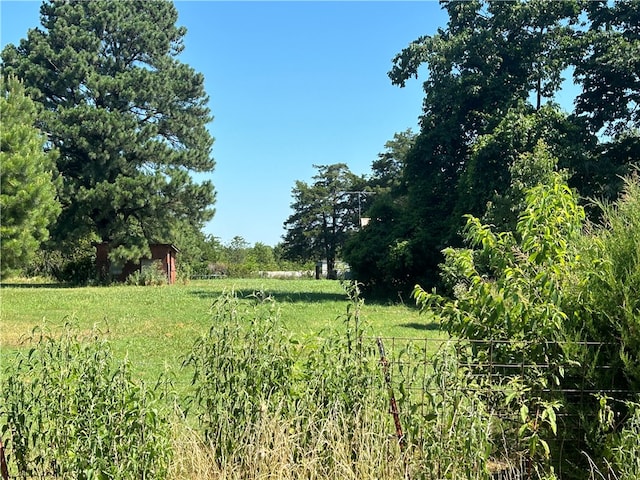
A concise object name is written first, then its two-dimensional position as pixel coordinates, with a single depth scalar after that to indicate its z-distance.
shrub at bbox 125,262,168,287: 26.28
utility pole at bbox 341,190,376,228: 48.73
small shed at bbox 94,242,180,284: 26.62
